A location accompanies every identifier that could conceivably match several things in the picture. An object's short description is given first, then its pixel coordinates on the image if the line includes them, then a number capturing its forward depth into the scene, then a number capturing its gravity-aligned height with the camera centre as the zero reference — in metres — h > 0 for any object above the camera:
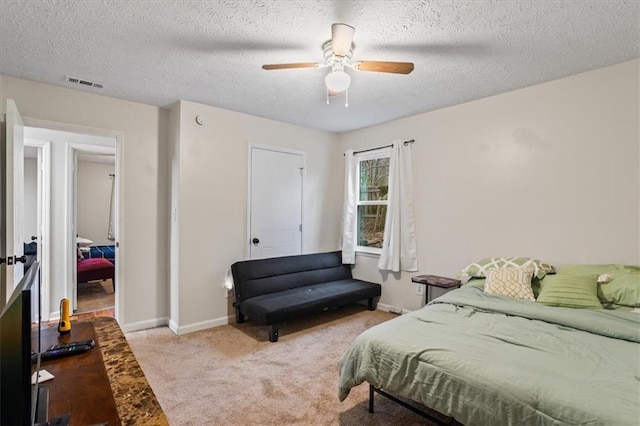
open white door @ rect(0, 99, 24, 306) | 2.39 +0.10
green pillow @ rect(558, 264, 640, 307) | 2.25 -0.49
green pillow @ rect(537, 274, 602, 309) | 2.33 -0.57
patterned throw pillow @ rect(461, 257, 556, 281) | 2.82 -0.47
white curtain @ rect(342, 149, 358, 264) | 4.68 -0.01
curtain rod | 4.04 +0.88
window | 4.47 +0.21
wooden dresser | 0.98 -0.60
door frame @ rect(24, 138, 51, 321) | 3.82 -0.03
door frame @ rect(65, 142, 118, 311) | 3.99 +0.07
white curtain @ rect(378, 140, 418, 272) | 4.02 -0.07
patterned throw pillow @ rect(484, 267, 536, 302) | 2.65 -0.57
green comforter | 1.36 -0.73
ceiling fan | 1.97 +0.98
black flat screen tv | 0.66 -0.32
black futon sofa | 3.34 -0.91
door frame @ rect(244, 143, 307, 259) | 4.05 +0.44
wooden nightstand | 3.40 -0.72
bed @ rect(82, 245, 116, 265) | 5.96 -0.75
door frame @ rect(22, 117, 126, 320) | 3.47 -0.10
